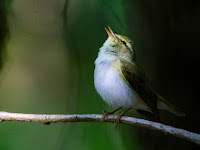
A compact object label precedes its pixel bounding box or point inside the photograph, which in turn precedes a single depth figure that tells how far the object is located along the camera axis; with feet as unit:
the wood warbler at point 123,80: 10.18
